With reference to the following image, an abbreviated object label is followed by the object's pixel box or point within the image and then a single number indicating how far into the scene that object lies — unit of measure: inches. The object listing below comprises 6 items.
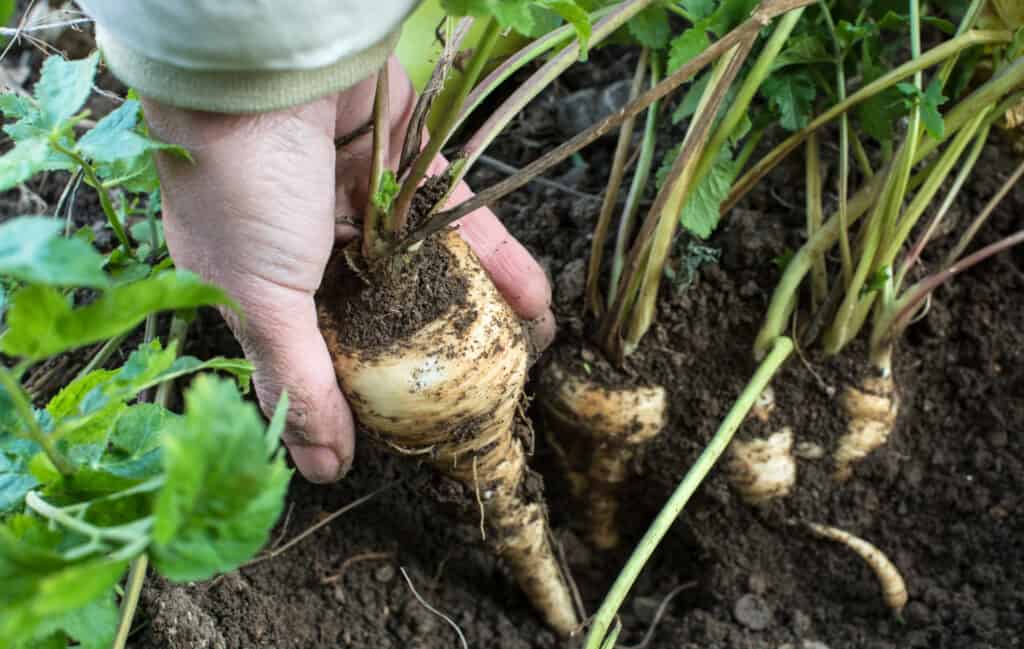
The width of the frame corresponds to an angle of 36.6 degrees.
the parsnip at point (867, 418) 25.9
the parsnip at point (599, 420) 26.1
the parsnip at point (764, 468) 26.1
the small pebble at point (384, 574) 26.2
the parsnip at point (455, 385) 22.6
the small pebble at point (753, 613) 26.0
